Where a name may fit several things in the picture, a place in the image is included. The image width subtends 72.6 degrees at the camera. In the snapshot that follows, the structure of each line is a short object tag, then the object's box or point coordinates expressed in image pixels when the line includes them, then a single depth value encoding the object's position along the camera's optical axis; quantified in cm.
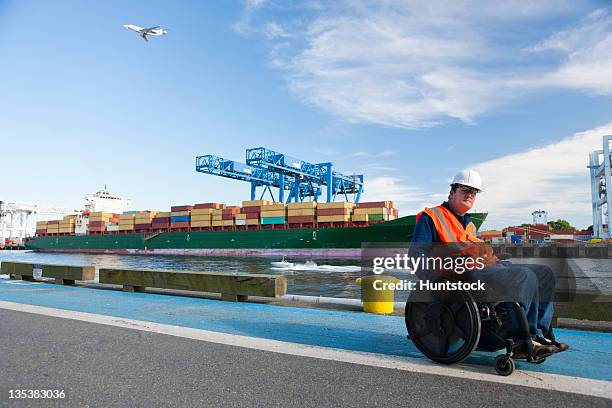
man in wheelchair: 336
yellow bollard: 651
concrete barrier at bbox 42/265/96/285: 1091
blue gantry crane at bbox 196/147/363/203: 4566
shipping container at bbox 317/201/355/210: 4444
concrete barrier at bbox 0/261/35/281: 1227
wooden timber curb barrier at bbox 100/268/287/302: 762
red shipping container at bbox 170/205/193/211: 5496
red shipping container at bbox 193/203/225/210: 5297
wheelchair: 340
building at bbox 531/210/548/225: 10956
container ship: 4253
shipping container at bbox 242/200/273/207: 4950
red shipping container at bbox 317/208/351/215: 4388
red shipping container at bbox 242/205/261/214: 4891
